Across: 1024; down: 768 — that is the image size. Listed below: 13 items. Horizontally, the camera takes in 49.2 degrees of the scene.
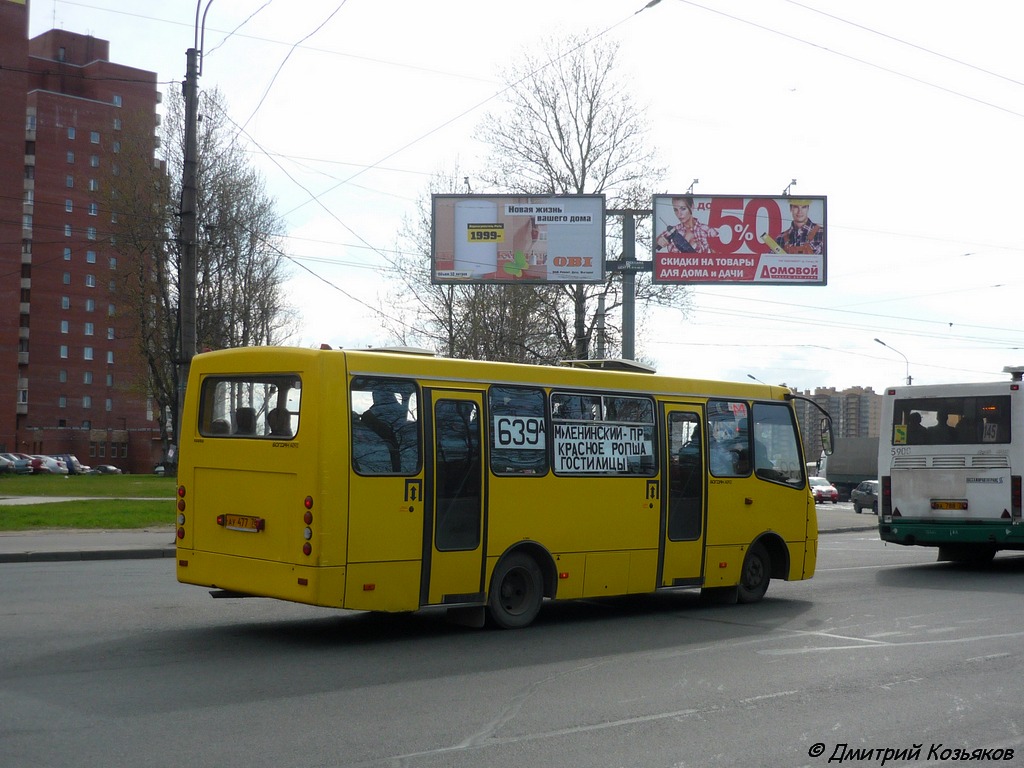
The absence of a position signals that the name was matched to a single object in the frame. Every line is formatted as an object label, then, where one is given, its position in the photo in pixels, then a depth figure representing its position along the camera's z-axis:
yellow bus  9.48
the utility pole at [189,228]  19.58
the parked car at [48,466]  66.88
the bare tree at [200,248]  45.53
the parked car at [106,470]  81.00
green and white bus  17.70
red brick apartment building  87.94
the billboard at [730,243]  31.19
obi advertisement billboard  30.52
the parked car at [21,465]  65.69
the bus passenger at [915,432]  18.64
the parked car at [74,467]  75.09
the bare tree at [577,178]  40.47
